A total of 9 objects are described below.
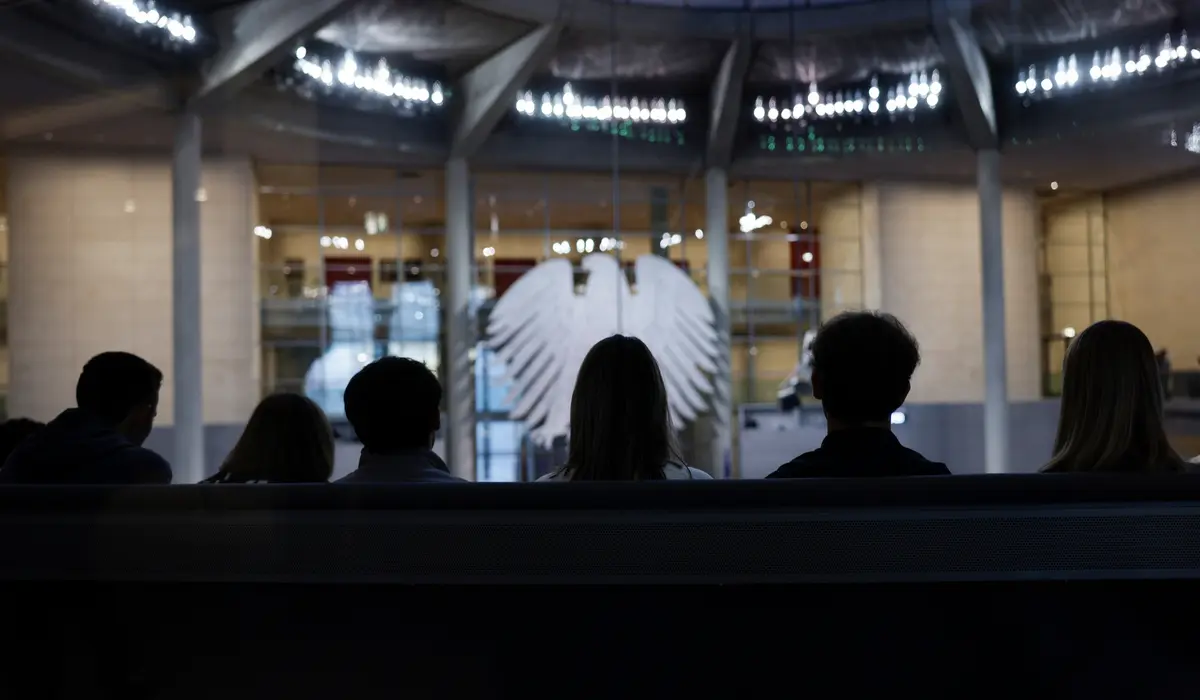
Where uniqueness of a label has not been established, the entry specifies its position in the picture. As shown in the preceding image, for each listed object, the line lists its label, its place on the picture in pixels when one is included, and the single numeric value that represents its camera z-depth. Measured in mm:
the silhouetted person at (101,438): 2697
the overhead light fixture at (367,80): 14055
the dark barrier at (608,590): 1870
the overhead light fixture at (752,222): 16891
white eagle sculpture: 14125
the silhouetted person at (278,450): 3174
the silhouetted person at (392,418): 2496
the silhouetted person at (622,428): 2445
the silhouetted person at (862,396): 2090
